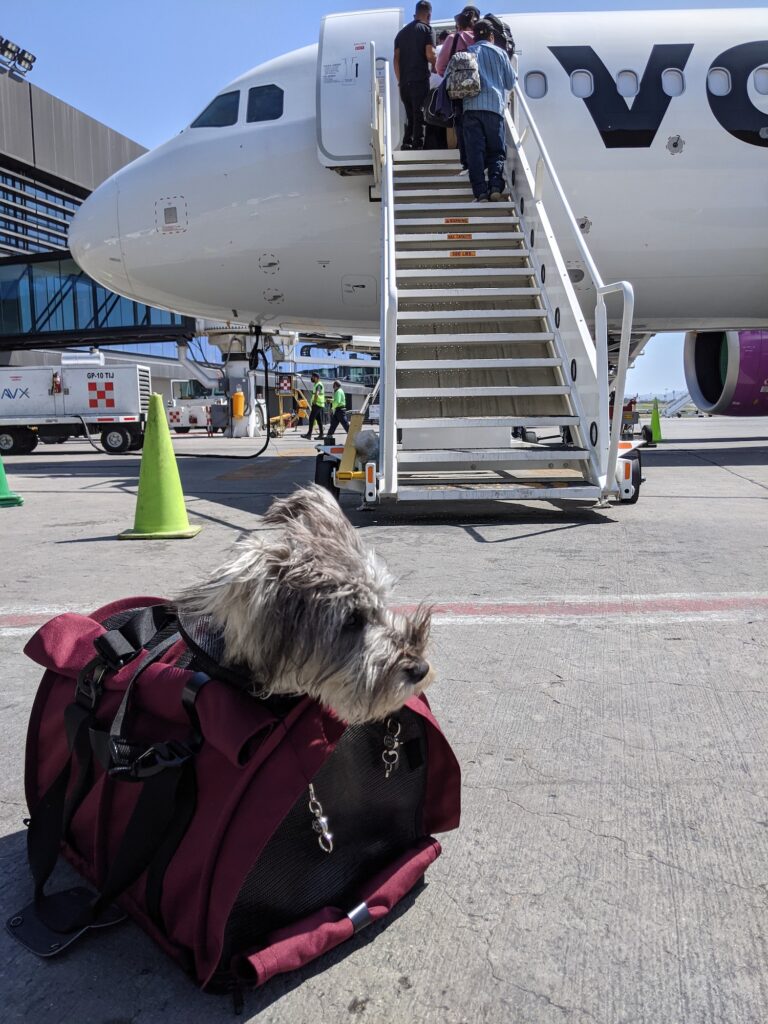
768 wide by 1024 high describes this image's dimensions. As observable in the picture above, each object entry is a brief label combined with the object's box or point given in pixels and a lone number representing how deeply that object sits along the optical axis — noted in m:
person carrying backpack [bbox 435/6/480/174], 8.18
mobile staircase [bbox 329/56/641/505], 6.31
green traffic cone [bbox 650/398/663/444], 17.39
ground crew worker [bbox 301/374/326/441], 20.58
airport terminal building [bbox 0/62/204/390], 31.98
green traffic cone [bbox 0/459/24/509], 7.84
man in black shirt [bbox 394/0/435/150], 8.62
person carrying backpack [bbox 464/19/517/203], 7.86
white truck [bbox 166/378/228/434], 32.22
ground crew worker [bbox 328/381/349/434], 15.53
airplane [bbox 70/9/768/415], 8.86
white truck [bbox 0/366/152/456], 18.33
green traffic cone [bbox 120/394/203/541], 5.93
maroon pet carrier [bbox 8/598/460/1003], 1.42
